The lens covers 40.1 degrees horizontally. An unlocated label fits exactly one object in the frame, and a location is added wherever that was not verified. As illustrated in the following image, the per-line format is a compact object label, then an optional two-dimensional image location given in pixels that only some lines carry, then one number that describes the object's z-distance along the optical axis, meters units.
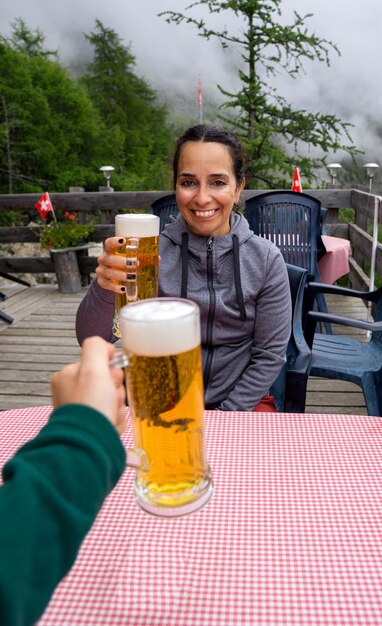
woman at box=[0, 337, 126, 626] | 0.44
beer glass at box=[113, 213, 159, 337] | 1.07
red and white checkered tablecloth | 0.62
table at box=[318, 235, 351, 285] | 3.85
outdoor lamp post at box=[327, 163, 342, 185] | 6.67
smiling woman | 1.56
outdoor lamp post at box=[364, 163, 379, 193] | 6.69
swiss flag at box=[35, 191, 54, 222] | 5.03
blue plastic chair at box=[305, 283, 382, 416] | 2.13
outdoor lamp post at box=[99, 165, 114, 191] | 6.18
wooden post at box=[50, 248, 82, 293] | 5.16
